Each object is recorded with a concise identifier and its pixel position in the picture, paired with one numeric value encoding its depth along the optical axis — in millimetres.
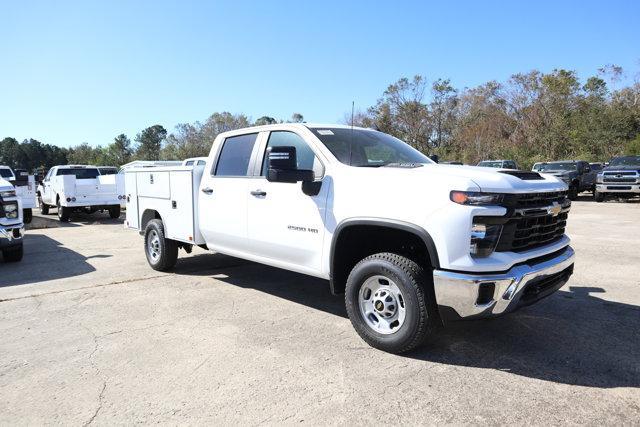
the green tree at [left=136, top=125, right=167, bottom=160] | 83525
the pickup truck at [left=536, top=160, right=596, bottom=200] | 21000
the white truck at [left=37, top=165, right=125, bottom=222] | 14812
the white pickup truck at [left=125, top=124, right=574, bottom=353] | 3533
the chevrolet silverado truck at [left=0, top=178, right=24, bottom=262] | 7547
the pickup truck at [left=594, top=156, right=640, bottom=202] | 18889
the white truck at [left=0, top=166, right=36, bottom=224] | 13844
